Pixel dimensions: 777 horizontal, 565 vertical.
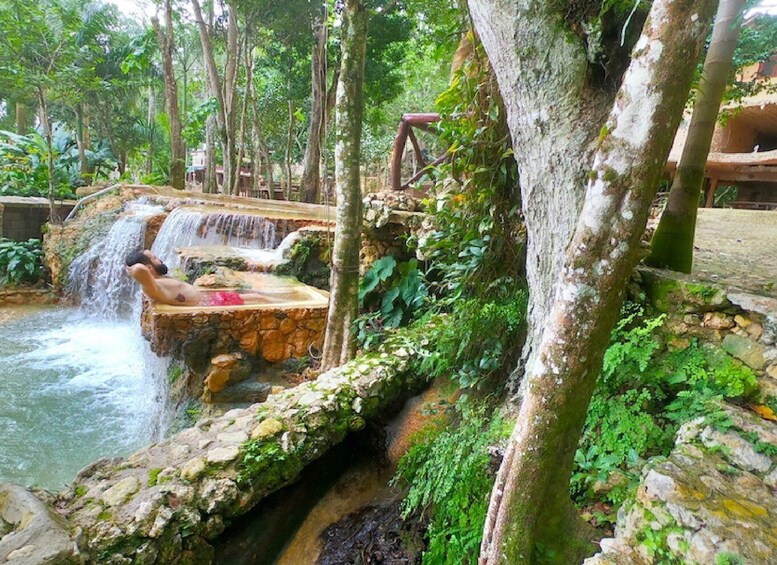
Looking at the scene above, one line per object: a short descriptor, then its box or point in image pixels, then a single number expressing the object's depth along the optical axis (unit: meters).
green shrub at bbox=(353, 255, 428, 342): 4.55
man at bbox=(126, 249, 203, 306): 4.77
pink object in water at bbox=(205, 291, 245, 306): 5.09
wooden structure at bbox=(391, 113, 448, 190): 4.69
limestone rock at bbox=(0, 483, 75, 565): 1.90
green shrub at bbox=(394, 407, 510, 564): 2.42
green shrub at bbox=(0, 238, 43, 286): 8.98
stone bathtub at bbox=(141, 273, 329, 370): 4.62
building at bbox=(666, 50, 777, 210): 10.54
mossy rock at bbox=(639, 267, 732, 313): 2.32
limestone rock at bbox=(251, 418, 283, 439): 2.97
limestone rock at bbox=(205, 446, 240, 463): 2.76
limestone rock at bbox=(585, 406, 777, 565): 1.45
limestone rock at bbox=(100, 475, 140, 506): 2.46
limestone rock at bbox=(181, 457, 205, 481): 2.64
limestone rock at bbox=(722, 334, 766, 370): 2.13
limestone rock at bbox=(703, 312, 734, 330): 2.28
